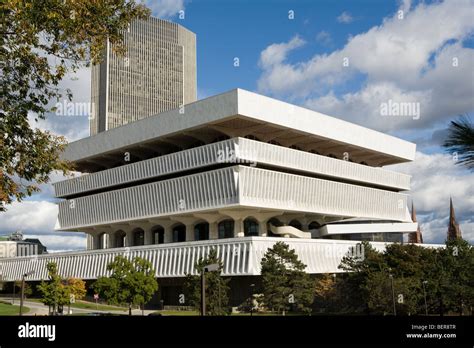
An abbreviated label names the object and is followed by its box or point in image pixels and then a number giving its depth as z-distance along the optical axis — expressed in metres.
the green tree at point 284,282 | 48.81
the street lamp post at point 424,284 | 47.45
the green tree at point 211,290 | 48.25
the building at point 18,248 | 112.06
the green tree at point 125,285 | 50.56
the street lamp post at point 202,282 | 21.80
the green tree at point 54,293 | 53.56
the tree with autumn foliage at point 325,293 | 52.88
